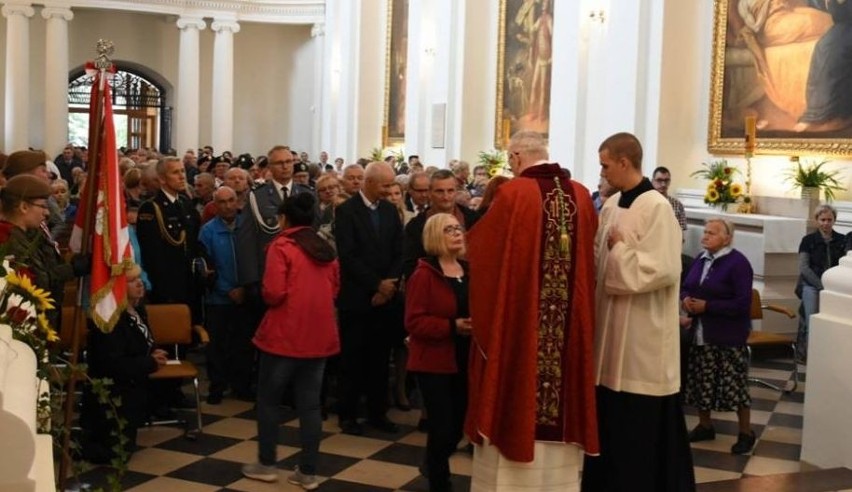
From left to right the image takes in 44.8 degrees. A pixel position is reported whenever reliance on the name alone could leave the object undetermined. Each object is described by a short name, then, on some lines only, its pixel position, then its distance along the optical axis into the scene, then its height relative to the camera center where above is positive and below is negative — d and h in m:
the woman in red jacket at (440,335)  5.55 -0.96
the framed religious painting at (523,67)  16.92 +1.58
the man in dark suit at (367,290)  7.34 -0.96
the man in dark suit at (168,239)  7.77 -0.68
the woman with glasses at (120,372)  6.34 -1.38
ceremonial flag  4.96 -0.37
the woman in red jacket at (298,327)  5.88 -0.99
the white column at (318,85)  29.80 +1.99
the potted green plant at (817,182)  11.30 -0.15
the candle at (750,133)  12.15 +0.39
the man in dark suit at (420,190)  8.17 -0.27
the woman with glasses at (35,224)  4.93 -0.41
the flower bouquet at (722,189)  12.20 -0.28
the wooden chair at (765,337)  8.50 -1.44
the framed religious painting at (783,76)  11.34 +1.06
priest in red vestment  4.65 -0.71
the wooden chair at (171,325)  7.16 -1.22
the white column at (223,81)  28.41 +1.90
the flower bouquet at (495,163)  17.03 -0.07
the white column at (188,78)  28.05 +1.93
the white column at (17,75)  25.94 +1.76
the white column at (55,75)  26.22 +1.79
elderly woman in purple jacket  7.08 -1.13
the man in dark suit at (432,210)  6.80 -0.36
